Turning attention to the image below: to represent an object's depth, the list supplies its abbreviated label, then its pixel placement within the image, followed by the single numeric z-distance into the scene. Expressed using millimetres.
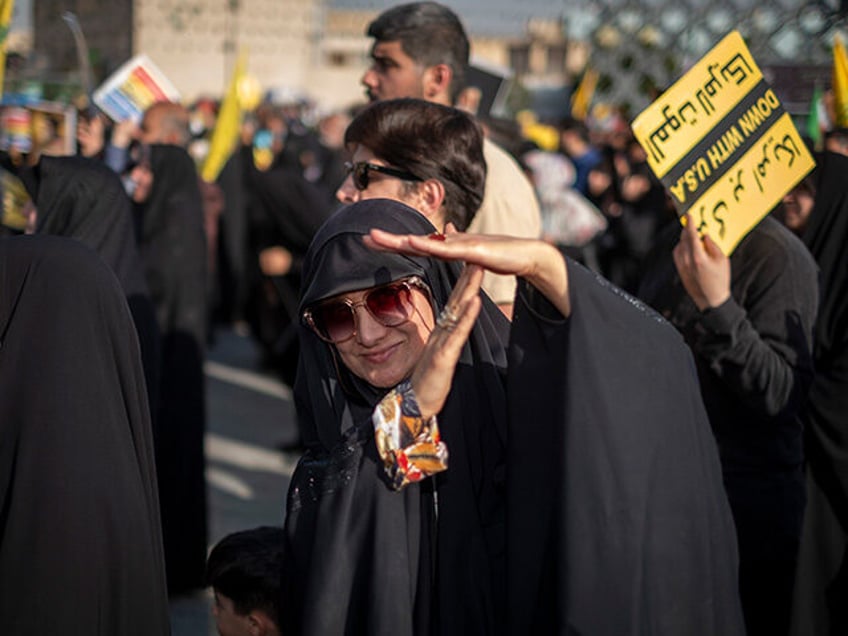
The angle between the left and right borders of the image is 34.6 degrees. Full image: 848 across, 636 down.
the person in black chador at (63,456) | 2611
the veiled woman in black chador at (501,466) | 2053
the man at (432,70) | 4129
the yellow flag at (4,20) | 5094
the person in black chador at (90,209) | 4145
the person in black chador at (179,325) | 5672
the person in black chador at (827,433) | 3668
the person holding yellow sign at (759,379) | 3223
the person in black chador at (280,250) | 8039
